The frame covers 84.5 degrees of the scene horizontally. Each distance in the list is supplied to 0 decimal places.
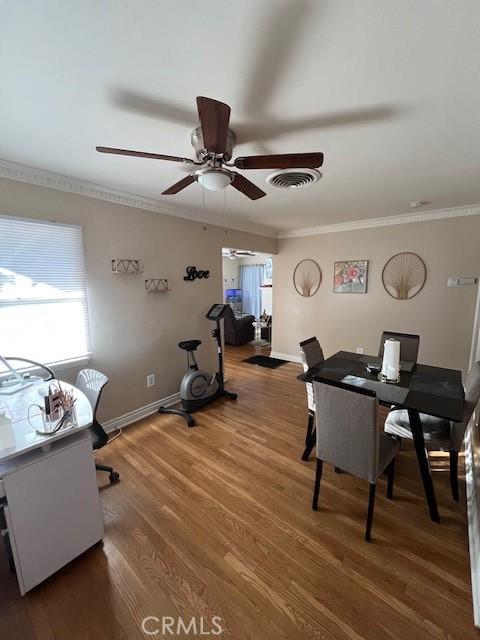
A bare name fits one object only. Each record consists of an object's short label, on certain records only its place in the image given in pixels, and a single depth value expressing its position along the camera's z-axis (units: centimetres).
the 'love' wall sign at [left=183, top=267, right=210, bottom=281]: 347
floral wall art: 418
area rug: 498
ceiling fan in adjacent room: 655
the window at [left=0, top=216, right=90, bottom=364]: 212
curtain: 870
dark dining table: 173
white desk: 128
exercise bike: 313
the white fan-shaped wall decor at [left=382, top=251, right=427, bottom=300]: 373
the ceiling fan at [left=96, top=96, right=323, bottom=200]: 111
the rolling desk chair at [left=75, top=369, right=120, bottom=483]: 192
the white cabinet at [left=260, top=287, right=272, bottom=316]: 823
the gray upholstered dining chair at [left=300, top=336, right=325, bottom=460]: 231
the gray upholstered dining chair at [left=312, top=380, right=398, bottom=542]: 154
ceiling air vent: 200
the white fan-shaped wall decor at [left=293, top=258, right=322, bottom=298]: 468
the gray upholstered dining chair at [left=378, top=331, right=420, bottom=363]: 276
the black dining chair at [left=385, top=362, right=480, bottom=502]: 179
